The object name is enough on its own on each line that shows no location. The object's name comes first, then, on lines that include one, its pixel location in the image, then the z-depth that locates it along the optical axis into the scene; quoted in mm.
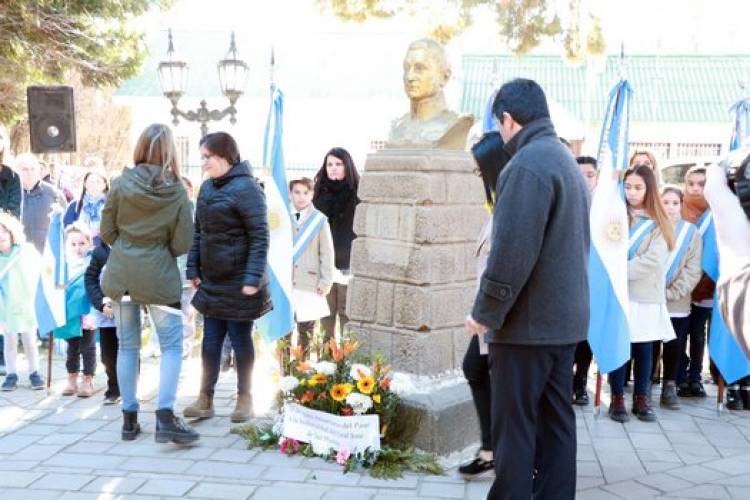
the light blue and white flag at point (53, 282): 5848
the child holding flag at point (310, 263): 6191
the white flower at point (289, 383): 4730
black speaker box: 9469
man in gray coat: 3158
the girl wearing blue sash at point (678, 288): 5988
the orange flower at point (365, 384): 4531
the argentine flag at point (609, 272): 5457
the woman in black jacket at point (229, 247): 5027
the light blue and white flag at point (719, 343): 5719
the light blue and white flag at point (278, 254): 6109
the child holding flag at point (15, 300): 6152
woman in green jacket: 4664
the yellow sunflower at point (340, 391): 4551
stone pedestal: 4668
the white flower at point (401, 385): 4629
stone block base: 4598
